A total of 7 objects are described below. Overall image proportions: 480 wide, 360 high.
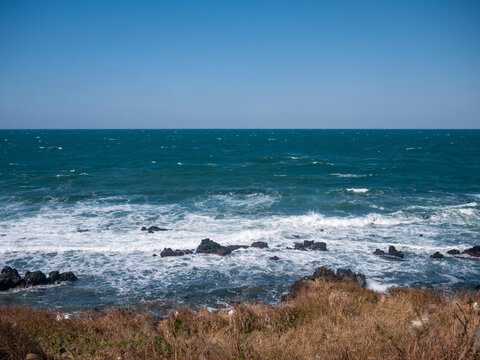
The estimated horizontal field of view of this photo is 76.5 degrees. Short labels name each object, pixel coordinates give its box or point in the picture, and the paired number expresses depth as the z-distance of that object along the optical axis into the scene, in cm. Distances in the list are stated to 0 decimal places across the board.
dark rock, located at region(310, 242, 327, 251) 1738
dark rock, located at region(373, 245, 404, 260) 1609
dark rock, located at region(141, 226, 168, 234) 1996
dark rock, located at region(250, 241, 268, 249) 1748
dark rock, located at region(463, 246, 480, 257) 1627
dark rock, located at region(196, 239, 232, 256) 1661
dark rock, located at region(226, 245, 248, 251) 1711
